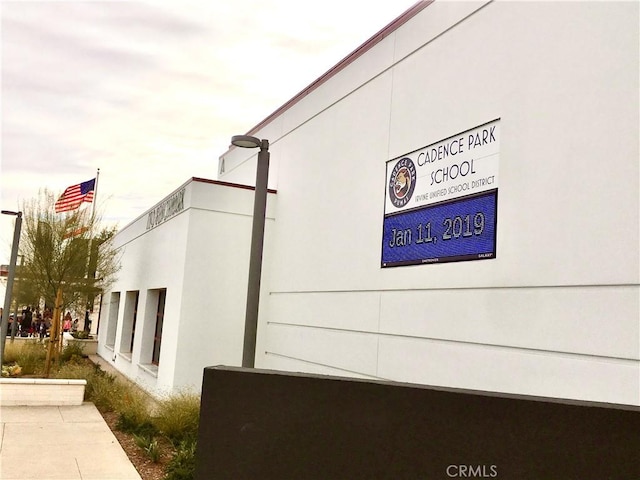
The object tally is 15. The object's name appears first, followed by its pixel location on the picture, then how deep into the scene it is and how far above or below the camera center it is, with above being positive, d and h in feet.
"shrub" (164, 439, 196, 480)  25.14 -7.22
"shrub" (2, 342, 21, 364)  63.23 -6.85
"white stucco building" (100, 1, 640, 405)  22.25 +5.37
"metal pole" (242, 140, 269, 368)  32.71 +2.10
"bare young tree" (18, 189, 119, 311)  58.70 +4.75
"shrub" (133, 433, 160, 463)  29.45 -7.61
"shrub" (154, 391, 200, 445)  32.96 -6.77
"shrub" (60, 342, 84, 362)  70.54 -7.02
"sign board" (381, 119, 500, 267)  28.07 +6.36
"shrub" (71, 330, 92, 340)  102.50 -7.01
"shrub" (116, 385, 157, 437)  35.01 -7.33
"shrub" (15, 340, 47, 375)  58.53 -6.85
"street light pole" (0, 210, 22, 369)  59.93 +2.31
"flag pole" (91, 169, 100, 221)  66.08 +13.34
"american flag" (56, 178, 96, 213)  67.46 +12.38
